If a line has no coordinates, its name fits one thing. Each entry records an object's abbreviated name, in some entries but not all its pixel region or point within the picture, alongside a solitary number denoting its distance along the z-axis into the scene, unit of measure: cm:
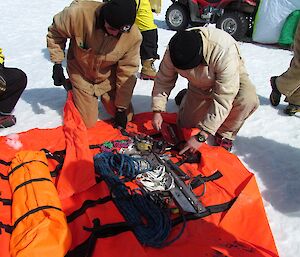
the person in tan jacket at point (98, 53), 265
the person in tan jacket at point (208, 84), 225
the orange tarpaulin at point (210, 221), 195
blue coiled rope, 202
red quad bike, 592
